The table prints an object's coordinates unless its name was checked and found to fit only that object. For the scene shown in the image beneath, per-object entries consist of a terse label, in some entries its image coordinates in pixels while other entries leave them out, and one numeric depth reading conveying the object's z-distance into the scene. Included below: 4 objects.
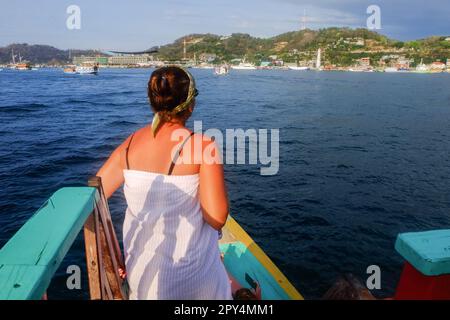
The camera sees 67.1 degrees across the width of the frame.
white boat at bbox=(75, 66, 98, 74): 103.00
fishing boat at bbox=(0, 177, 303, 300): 1.45
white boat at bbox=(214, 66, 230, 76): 112.25
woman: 2.11
